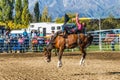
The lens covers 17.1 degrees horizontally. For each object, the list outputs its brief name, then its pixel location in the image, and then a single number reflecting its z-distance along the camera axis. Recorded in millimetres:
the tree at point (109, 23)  77156
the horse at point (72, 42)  15547
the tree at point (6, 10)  80812
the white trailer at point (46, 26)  47438
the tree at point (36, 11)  105062
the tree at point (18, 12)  83062
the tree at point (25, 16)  80750
